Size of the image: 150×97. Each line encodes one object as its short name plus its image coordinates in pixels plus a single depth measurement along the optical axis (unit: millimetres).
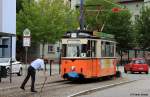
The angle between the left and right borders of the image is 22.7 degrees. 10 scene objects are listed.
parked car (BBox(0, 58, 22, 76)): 26559
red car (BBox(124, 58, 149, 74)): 36197
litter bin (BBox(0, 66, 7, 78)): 20179
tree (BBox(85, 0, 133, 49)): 59796
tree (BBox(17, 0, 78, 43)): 37888
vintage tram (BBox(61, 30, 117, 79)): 21653
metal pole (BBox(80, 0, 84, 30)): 27005
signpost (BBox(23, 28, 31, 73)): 20750
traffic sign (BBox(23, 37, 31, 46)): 20750
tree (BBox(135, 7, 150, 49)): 60676
